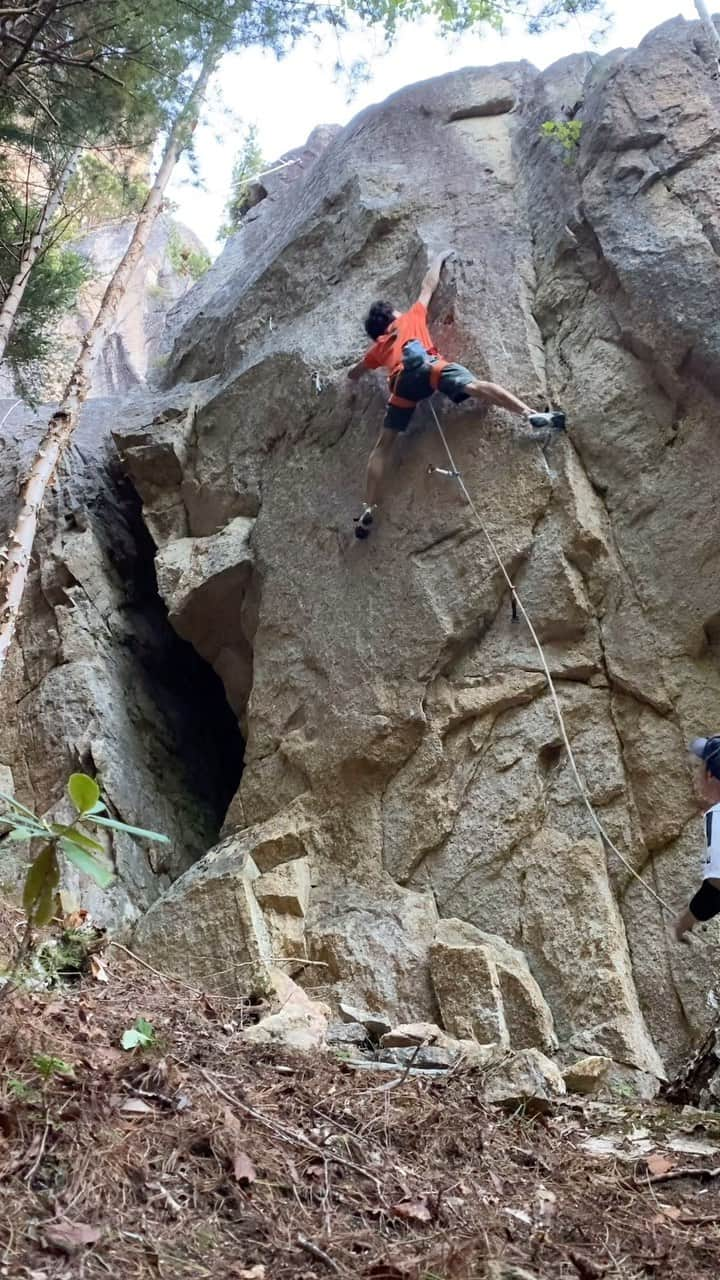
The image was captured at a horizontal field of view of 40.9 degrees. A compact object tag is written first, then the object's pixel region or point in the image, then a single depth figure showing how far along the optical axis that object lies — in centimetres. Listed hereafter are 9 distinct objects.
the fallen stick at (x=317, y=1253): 230
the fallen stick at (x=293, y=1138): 279
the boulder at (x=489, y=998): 538
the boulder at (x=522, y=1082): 362
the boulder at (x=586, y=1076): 443
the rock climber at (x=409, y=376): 672
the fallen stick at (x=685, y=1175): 308
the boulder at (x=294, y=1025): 377
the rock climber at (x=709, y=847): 465
